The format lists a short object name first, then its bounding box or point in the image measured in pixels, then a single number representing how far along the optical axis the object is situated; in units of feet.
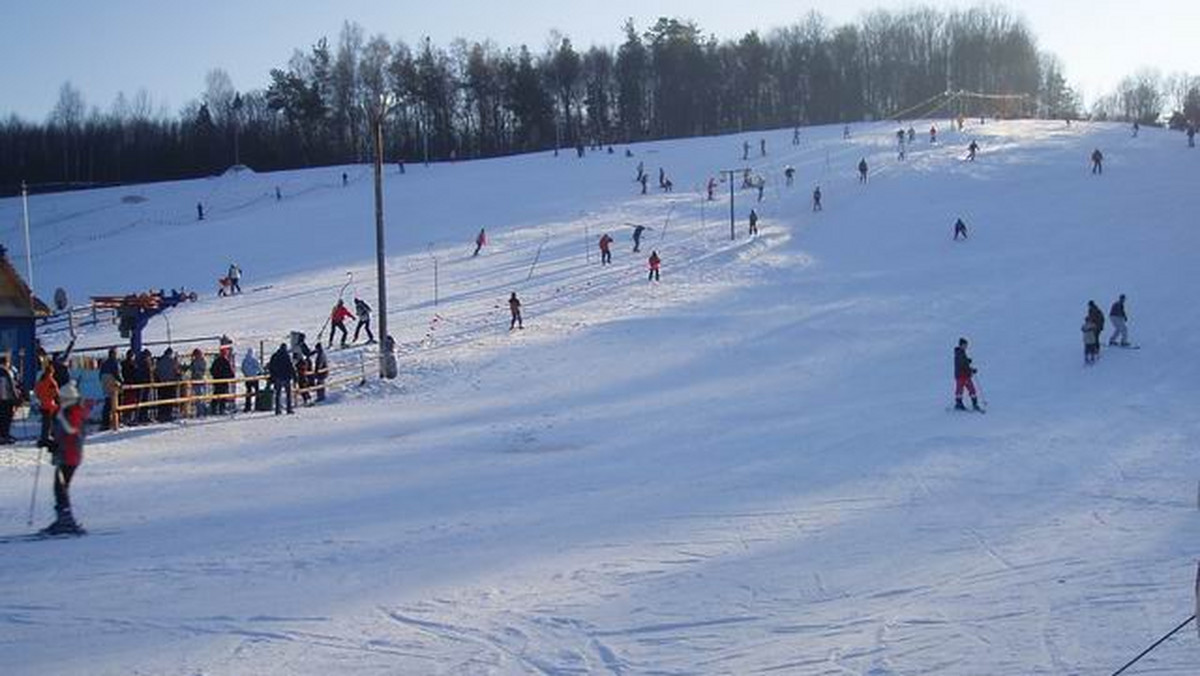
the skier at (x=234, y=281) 131.23
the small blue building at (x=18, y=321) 77.25
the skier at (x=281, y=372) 68.90
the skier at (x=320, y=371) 77.61
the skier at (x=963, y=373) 66.74
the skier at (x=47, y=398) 50.03
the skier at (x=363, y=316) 99.04
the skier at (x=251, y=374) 72.43
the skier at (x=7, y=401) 56.43
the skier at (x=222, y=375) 73.05
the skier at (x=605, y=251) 133.59
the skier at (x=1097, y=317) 82.36
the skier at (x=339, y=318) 97.09
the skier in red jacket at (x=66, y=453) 36.60
